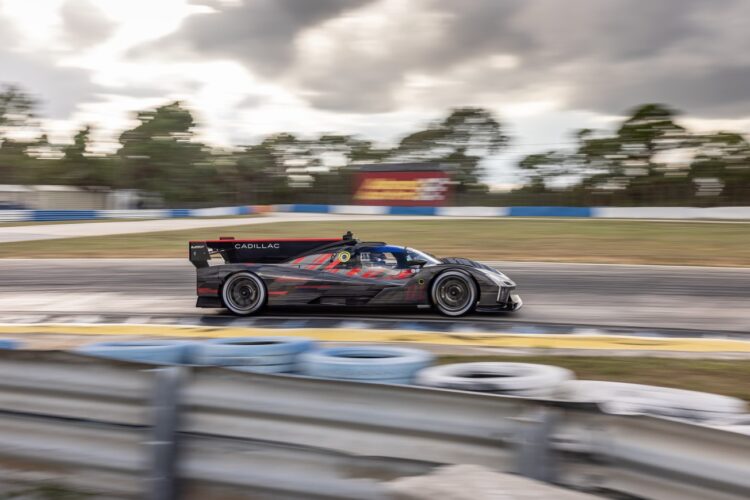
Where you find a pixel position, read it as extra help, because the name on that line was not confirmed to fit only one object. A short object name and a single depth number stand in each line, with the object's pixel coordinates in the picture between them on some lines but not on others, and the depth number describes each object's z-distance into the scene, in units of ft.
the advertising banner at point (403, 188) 163.32
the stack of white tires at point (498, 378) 14.37
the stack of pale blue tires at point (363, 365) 15.28
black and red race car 28.84
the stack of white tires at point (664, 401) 14.01
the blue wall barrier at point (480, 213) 121.80
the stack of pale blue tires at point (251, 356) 16.43
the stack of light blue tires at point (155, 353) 17.17
